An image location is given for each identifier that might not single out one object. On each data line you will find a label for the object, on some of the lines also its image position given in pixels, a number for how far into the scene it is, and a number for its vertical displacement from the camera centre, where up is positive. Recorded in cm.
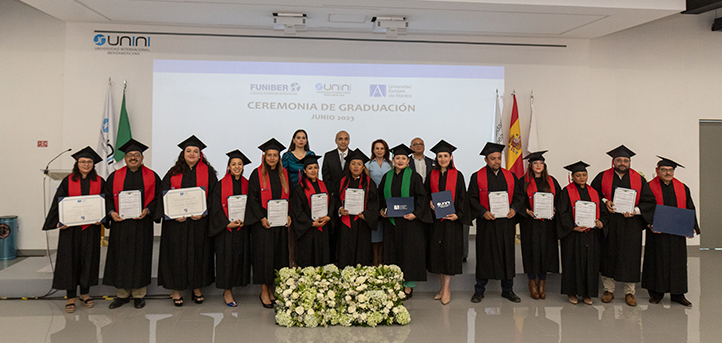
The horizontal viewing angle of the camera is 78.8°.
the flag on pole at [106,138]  635 +50
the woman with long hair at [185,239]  445 -67
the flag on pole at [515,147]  695 +46
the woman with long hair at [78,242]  430 -69
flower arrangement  389 -112
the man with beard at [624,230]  468 -57
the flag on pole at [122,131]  634 +60
